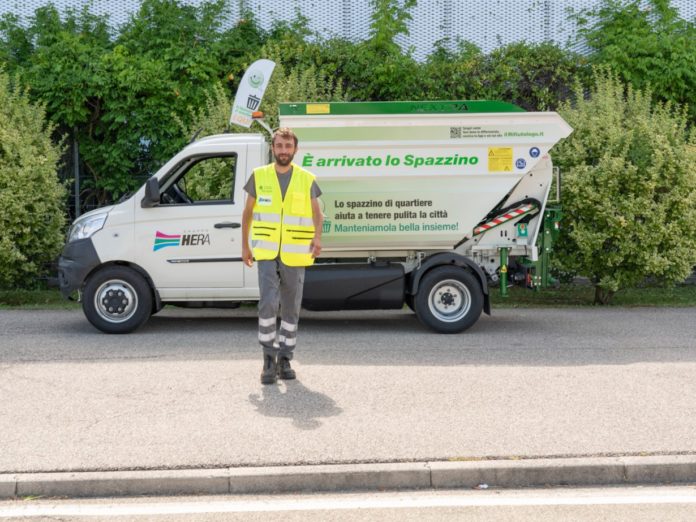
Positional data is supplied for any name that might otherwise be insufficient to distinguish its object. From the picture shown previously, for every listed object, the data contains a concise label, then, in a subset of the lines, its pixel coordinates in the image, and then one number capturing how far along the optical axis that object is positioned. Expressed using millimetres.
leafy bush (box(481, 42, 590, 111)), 15867
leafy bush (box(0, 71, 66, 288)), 12633
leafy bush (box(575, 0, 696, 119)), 15500
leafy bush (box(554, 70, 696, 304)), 12055
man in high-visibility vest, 7602
